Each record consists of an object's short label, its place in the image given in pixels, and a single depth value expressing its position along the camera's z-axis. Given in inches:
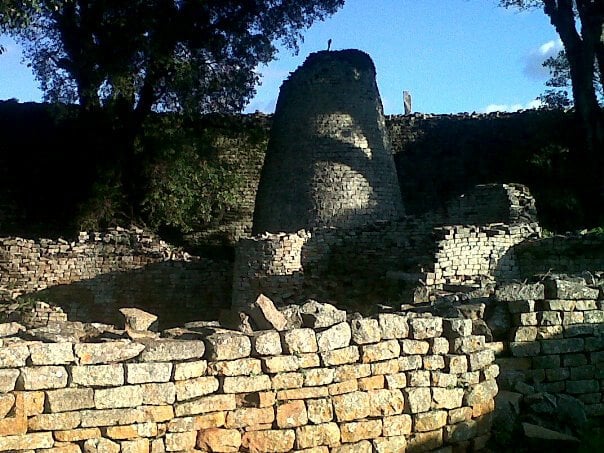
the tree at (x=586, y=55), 693.9
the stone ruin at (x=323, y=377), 153.9
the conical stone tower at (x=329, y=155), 621.3
